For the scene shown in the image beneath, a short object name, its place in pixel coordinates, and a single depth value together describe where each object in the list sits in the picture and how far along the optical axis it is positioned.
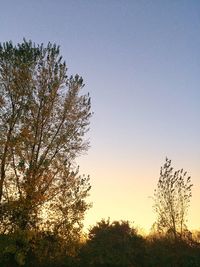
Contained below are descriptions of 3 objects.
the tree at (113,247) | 19.11
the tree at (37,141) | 12.11
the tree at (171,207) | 19.35
